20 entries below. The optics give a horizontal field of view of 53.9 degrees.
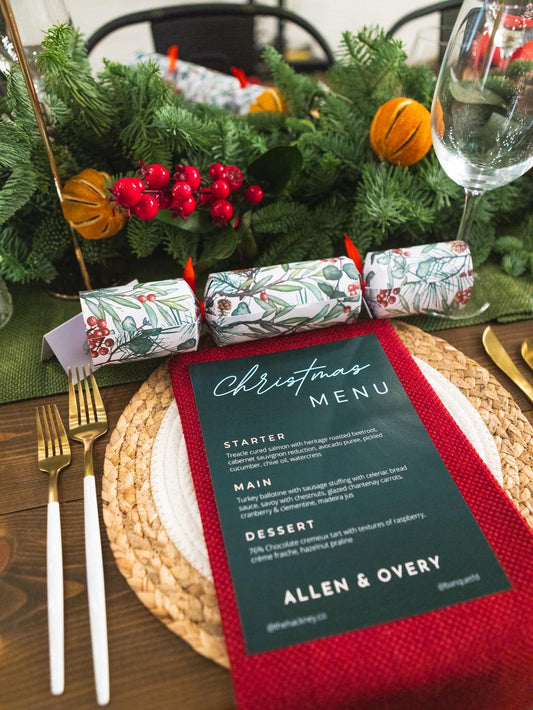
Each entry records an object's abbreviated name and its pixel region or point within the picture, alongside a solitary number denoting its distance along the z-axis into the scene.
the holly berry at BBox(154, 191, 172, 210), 0.55
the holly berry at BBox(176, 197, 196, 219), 0.54
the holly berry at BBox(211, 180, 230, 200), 0.57
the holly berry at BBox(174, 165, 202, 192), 0.55
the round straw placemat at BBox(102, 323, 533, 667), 0.37
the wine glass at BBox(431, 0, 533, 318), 0.46
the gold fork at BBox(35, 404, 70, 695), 0.35
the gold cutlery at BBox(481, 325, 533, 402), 0.54
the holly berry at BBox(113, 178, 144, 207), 0.51
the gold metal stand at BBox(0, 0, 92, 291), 0.46
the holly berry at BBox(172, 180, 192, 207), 0.54
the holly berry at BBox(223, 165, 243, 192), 0.58
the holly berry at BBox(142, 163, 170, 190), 0.53
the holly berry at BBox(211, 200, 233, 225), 0.57
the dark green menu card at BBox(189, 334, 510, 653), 0.36
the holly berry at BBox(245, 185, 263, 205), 0.61
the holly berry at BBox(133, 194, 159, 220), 0.53
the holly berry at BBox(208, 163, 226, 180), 0.58
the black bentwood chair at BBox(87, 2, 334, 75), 1.25
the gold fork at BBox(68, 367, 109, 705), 0.35
